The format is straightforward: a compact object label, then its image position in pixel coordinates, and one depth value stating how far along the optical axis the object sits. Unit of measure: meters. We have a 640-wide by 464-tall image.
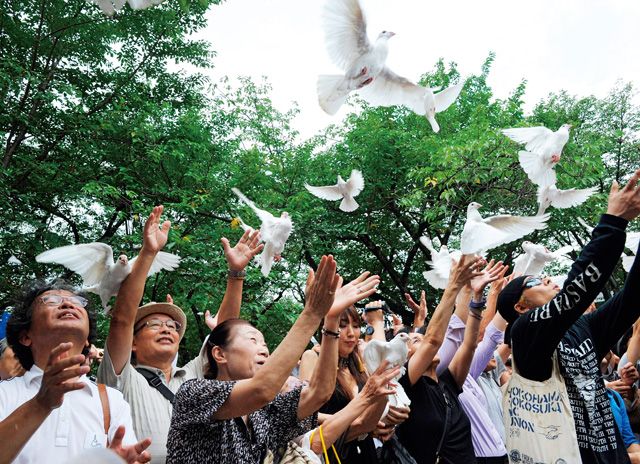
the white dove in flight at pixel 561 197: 4.74
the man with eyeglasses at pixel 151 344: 2.65
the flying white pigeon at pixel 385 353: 2.72
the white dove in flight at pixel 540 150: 4.44
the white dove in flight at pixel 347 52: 2.82
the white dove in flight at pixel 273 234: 3.98
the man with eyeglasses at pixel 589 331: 2.34
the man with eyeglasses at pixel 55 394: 1.69
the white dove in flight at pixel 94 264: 3.06
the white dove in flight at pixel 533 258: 4.68
